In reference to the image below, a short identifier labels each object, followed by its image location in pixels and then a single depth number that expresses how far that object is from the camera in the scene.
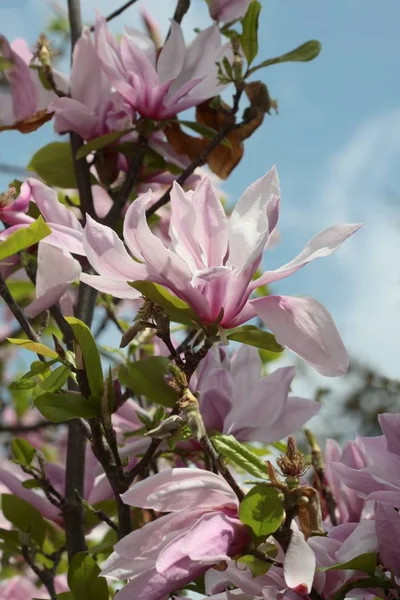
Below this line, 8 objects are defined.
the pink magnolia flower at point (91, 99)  1.24
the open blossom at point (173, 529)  0.96
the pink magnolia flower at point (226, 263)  1.00
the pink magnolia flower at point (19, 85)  1.27
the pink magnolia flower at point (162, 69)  1.22
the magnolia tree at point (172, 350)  0.97
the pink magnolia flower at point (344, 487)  1.08
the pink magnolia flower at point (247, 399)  1.13
